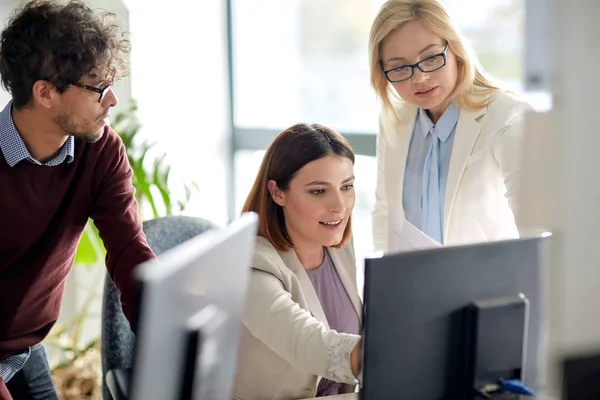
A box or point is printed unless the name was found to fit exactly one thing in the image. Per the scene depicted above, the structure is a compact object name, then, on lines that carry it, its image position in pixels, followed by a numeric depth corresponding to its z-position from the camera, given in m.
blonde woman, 2.70
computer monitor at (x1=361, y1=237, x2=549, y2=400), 2.05
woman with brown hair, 2.43
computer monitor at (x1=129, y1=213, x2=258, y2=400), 1.70
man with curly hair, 2.46
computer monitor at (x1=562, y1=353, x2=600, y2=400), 1.87
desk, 2.38
